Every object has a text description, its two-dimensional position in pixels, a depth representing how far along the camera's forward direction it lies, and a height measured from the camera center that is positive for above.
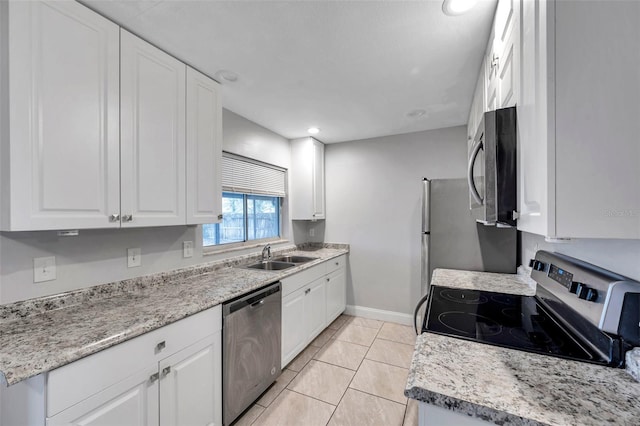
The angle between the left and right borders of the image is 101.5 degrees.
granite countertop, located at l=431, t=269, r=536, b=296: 1.68 -0.50
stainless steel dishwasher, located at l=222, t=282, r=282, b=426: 1.60 -0.91
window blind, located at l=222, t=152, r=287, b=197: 2.58 +0.41
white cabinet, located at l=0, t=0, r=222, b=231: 1.05 +0.44
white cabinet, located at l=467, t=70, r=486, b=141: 1.67 +0.79
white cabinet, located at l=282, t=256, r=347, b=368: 2.26 -0.92
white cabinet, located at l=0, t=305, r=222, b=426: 0.92 -0.71
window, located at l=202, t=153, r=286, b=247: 2.55 +0.13
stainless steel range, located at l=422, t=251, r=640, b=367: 0.74 -0.43
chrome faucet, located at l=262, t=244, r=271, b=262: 2.78 -0.42
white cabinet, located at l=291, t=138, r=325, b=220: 3.43 +0.45
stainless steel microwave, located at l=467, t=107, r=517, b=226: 0.88 +0.16
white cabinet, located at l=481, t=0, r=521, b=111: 0.91 +0.65
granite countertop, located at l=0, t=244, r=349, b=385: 0.92 -0.48
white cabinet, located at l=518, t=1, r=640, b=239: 0.60 +0.22
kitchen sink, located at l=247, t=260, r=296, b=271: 2.68 -0.54
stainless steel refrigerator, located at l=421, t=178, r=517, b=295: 2.16 -0.22
